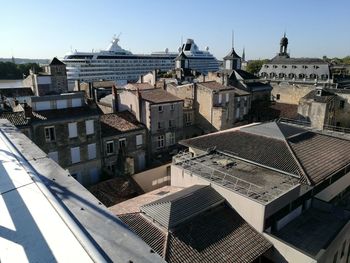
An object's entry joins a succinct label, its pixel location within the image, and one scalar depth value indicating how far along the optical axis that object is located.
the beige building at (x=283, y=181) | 13.63
